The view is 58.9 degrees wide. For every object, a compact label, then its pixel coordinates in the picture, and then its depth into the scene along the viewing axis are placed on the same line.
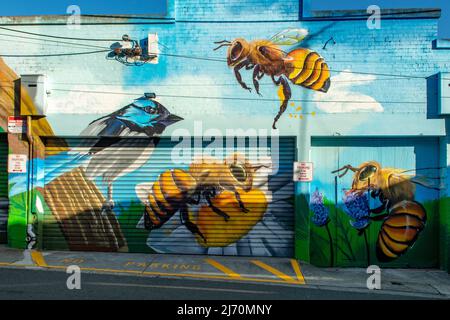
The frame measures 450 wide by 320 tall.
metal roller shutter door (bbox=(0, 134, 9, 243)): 10.08
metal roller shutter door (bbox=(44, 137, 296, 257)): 9.68
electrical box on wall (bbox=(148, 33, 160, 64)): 9.62
